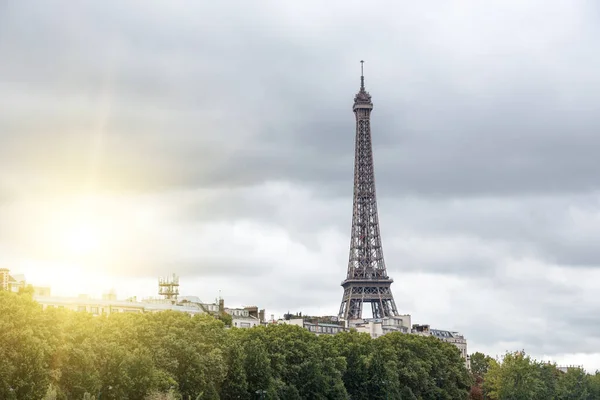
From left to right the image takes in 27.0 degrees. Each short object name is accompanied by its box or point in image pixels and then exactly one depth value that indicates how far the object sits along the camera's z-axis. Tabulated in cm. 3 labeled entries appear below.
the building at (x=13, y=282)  16812
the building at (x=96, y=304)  17462
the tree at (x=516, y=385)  19612
